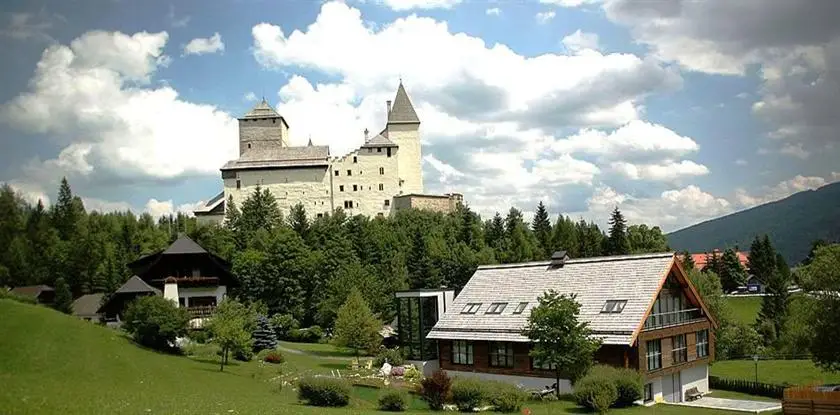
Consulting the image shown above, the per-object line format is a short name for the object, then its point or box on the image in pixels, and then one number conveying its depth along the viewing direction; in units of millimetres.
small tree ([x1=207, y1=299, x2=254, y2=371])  31641
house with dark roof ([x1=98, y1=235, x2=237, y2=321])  45844
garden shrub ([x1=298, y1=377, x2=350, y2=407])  22000
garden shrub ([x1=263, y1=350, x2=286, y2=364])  36750
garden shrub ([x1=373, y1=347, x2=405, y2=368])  37178
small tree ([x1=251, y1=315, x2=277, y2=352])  41031
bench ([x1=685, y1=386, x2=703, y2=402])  30606
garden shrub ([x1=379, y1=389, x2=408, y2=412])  21783
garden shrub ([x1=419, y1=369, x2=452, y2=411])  23078
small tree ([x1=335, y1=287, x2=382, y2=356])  40406
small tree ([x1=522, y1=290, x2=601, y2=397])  26127
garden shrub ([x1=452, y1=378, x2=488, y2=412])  23141
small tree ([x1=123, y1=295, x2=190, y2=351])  33031
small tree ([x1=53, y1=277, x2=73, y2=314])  46969
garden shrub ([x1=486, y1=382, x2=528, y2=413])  23344
